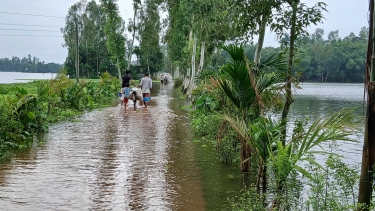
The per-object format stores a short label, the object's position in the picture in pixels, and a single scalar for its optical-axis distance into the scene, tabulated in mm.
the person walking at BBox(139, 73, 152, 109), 19609
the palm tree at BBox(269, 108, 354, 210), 5695
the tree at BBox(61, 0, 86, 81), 74375
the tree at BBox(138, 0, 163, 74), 43788
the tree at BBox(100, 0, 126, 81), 41406
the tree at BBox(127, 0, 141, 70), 44000
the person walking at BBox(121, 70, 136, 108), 20094
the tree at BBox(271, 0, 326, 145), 8477
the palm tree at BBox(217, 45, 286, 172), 7352
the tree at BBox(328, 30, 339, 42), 135625
